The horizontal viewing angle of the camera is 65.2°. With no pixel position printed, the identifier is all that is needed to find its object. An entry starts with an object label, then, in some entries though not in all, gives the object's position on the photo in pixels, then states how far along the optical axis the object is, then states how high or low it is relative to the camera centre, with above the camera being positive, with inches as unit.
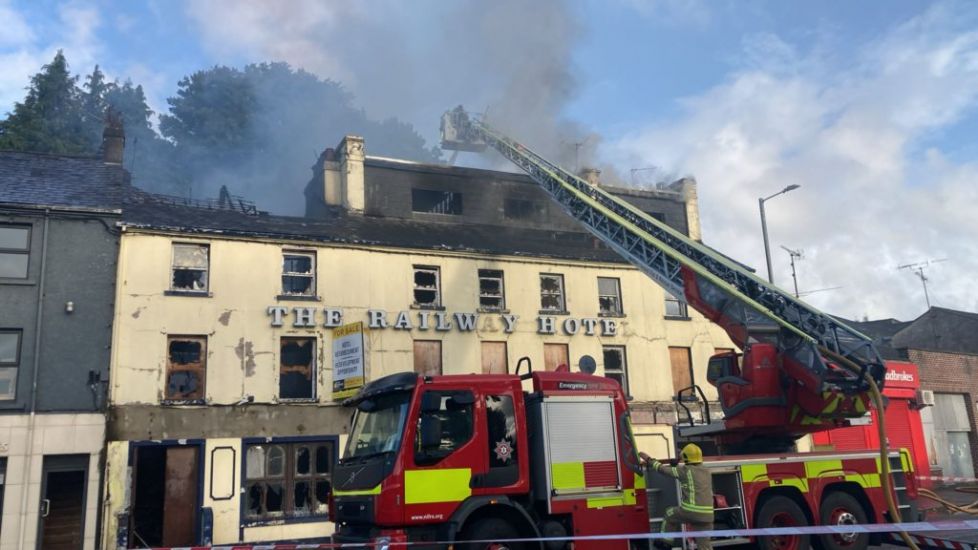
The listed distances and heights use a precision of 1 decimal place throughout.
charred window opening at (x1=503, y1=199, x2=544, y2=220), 1116.5 +338.8
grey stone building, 680.4 +102.7
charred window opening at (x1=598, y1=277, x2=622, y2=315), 985.5 +183.6
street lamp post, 893.3 +246.0
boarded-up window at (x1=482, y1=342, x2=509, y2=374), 895.1 +102.5
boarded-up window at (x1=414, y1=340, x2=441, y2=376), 860.6 +103.6
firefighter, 385.4 -26.9
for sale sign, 572.1 +70.4
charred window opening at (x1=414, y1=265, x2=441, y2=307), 888.3 +186.9
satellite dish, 537.8 +56.0
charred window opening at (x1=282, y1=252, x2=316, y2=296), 833.5 +196.2
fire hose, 438.6 -4.2
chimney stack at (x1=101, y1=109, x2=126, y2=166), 876.0 +365.8
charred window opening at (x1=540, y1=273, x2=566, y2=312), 956.0 +186.5
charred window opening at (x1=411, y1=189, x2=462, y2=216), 1088.2 +344.8
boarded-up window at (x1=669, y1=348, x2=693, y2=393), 993.5 +89.2
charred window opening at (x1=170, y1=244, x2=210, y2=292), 788.6 +198.4
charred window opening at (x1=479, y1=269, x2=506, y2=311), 921.5 +186.5
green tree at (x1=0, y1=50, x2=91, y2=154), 1589.6 +773.0
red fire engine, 373.1 -2.8
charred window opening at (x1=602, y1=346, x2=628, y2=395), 954.1 +94.6
